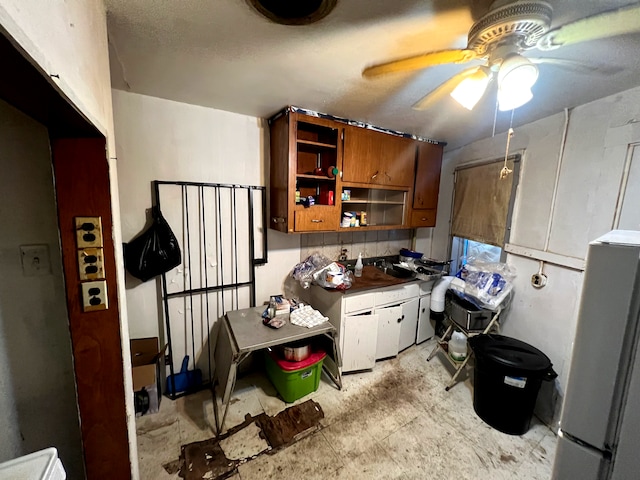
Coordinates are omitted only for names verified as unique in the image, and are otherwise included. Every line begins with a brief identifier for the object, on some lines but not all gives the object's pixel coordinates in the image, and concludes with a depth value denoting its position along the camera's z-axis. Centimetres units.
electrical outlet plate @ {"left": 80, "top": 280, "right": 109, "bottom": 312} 89
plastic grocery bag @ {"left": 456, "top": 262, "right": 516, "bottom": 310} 201
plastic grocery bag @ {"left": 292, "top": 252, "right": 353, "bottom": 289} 209
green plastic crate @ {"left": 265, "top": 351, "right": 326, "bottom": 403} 184
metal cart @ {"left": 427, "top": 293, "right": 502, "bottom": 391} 203
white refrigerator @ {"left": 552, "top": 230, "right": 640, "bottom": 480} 48
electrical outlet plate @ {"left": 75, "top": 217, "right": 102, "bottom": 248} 87
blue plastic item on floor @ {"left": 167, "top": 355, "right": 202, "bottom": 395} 193
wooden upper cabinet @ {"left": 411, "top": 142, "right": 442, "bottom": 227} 253
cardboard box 170
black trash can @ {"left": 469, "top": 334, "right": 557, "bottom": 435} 160
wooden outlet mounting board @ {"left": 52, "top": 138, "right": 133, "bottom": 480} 85
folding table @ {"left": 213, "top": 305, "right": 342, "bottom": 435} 156
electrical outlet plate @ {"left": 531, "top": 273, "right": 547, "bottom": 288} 187
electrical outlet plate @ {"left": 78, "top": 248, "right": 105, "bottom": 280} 88
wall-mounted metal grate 186
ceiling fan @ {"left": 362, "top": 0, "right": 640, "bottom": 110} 75
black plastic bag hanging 167
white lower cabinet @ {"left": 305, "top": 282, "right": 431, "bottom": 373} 210
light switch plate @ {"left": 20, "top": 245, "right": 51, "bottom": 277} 97
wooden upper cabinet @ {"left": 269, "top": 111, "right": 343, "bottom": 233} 182
